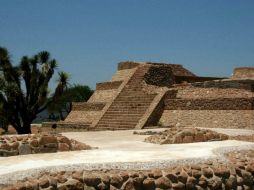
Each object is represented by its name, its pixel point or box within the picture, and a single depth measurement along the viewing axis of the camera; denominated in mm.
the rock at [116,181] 6832
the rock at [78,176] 6746
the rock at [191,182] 7259
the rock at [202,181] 7367
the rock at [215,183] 7426
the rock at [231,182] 7543
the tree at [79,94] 50250
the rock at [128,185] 6883
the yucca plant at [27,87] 21016
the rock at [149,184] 6969
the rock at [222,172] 7516
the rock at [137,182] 6922
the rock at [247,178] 7801
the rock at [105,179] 6790
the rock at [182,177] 7202
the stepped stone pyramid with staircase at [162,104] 19406
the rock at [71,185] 6594
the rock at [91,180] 6754
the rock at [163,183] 7028
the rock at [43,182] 6453
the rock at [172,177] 7164
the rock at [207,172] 7438
